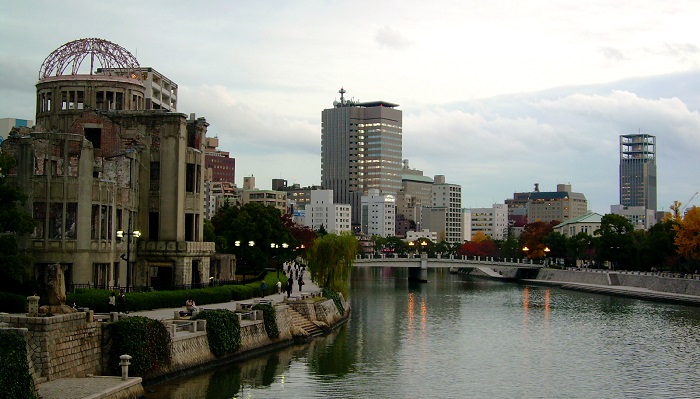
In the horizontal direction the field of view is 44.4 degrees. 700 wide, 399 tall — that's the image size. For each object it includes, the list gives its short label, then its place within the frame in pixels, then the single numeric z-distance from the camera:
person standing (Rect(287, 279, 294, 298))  64.18
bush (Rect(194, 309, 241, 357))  44.69
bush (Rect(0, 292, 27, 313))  43.00
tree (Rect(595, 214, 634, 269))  134.88
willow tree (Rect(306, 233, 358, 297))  76.25
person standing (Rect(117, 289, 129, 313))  45.59
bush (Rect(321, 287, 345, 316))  69.06
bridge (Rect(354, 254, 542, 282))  146.00
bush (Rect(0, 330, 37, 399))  27.98
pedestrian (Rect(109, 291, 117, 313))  44.22
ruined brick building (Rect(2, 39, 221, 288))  55.31
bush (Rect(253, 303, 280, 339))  51.97
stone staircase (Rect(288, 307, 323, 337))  57.67
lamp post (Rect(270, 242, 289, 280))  82.69
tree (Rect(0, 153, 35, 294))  44.59
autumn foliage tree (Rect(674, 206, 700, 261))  103.75
